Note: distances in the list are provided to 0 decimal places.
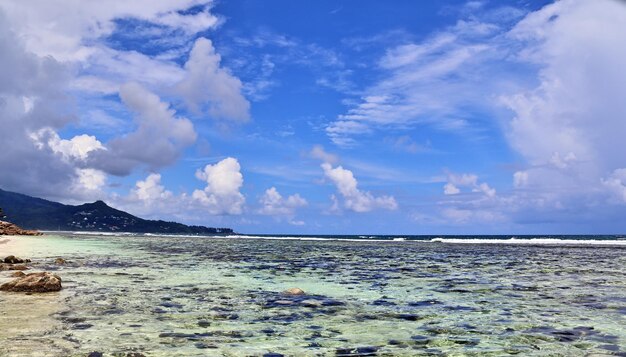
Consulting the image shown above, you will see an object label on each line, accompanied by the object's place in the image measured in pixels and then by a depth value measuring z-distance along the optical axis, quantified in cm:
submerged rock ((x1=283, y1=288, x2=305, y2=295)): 2156
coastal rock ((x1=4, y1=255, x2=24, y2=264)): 3489
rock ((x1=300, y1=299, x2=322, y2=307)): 1872
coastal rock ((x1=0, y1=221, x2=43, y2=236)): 10744
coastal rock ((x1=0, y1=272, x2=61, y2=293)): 2039
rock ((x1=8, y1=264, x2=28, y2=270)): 3143
